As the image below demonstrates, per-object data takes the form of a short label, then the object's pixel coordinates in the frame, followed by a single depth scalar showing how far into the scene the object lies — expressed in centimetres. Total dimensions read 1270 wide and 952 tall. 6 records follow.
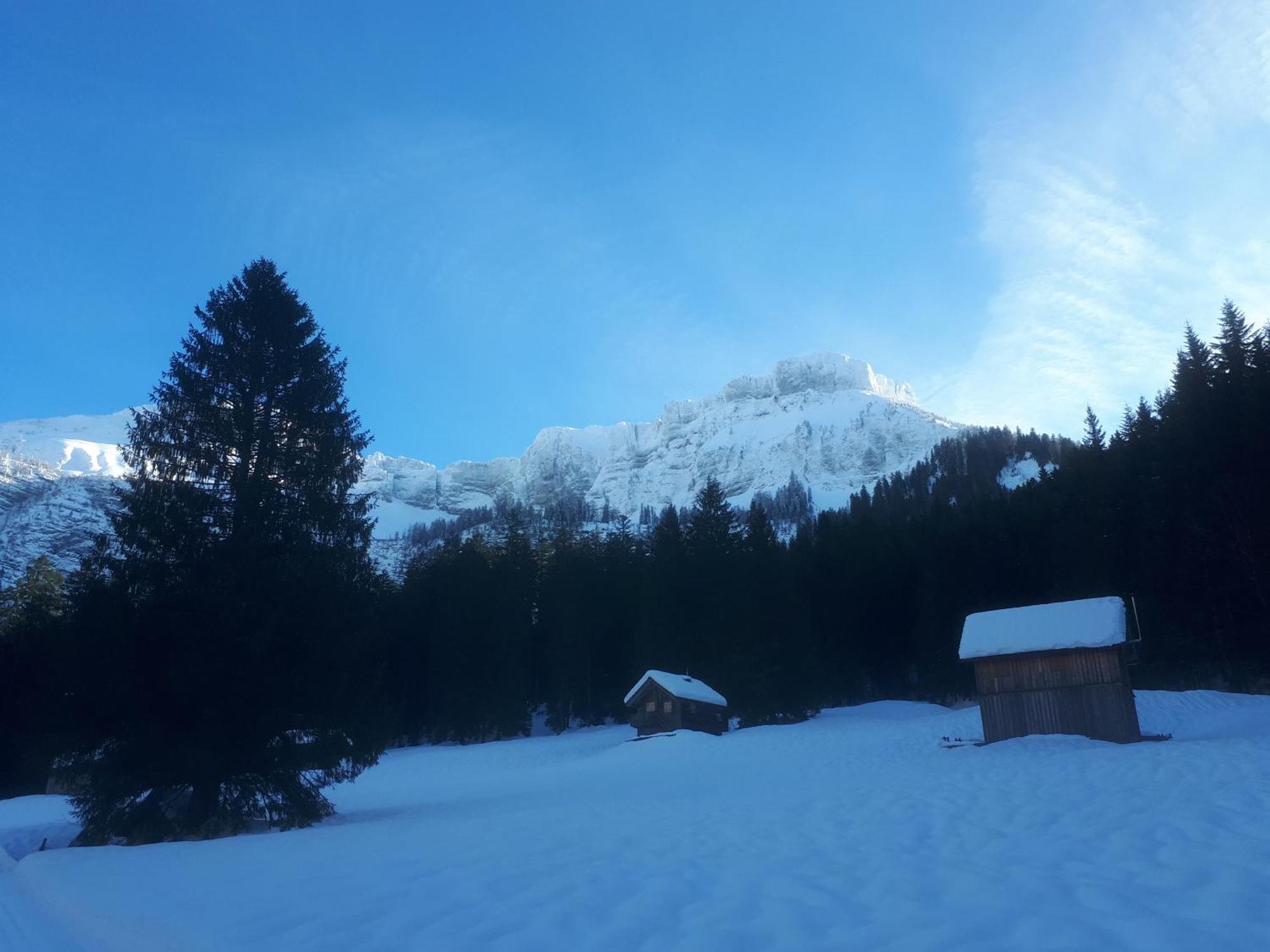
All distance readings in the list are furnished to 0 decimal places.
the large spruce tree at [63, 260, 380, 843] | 1332
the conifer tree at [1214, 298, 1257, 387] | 3353
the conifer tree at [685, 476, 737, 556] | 4528
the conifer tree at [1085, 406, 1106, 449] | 4966
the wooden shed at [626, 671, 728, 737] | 3478
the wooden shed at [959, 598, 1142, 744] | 2209
